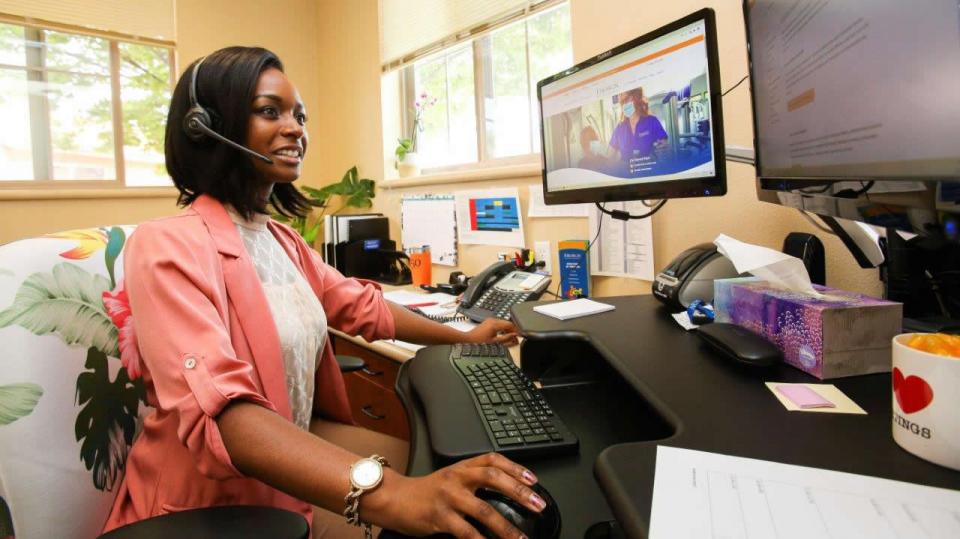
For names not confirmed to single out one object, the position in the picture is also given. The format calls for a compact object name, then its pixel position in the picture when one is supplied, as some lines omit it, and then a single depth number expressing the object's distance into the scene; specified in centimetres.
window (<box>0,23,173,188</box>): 256
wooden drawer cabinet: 150
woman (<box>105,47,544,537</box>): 60
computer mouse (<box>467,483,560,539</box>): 46
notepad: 99
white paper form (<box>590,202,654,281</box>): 139
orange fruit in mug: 44
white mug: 42
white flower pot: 244
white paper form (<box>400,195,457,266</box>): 211
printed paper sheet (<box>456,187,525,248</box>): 181
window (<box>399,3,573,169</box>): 193
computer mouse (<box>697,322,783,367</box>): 65
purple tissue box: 61
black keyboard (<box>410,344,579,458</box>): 63
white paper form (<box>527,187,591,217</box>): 159
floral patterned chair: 67
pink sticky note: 55
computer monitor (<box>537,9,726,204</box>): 94
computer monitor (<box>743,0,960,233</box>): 45
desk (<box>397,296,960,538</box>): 43
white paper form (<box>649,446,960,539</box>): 34
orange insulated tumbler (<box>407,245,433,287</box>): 215
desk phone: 144
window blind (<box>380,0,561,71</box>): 198
